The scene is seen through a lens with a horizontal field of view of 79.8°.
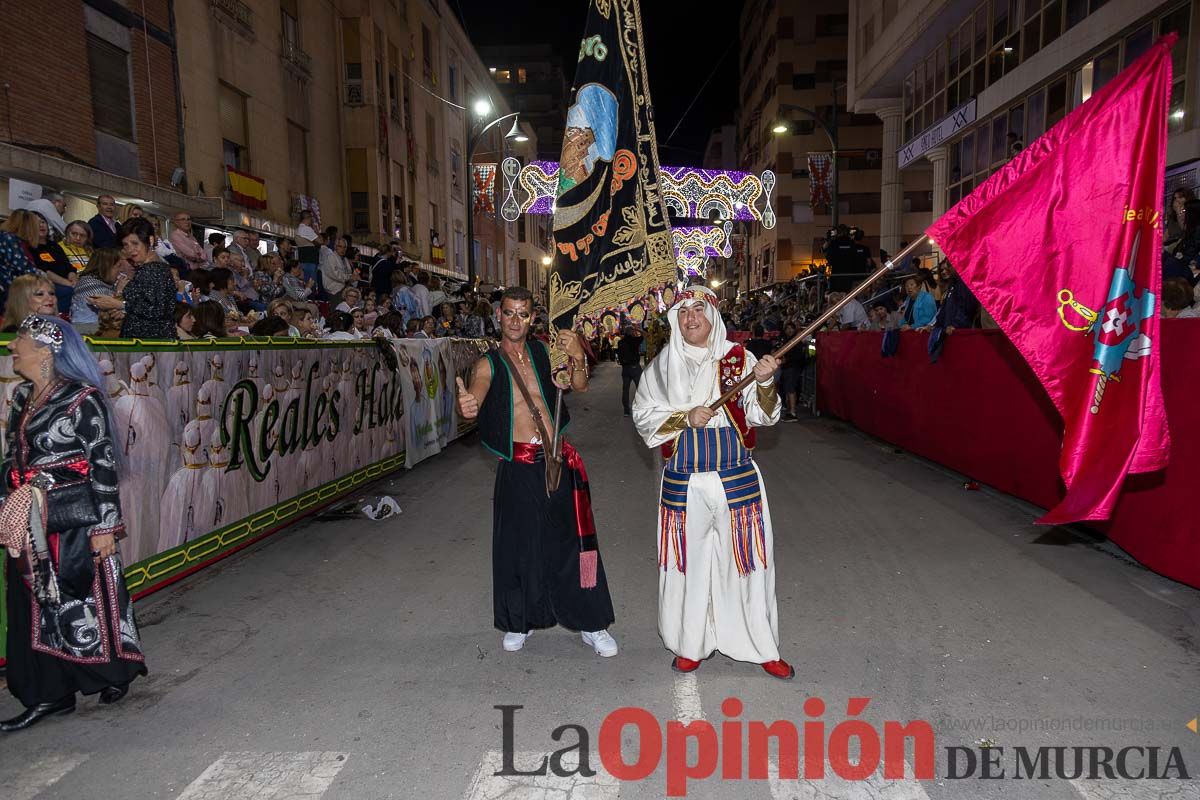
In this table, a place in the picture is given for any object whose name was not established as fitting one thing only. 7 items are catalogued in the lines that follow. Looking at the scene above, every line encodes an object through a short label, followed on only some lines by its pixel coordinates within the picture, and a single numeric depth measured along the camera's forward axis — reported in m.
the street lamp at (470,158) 20.42
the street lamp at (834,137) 19.67
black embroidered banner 3.96
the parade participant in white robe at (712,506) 4.01
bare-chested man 4.32
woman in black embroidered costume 3.54
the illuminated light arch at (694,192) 18.30
